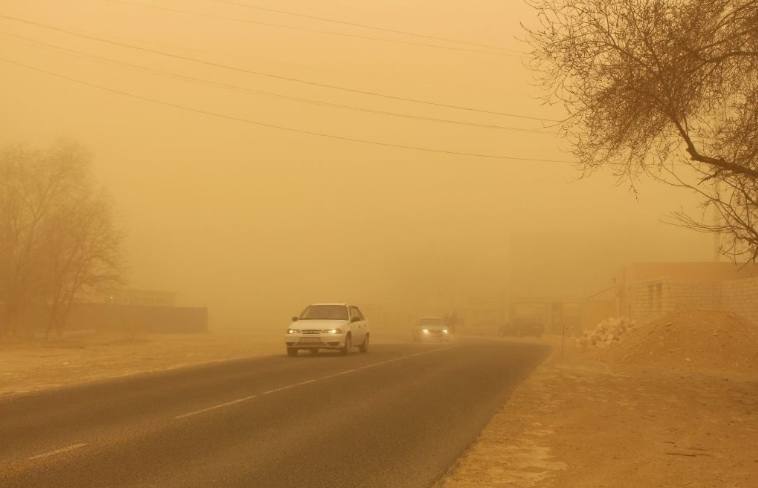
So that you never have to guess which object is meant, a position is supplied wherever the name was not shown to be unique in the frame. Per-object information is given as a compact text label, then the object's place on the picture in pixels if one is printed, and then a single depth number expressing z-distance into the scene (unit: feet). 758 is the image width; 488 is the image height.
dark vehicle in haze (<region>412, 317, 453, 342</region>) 167.22
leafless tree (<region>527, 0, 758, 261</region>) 49.14
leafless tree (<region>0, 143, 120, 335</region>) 143.84
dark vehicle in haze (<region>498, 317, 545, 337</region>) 225.15
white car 98.48
